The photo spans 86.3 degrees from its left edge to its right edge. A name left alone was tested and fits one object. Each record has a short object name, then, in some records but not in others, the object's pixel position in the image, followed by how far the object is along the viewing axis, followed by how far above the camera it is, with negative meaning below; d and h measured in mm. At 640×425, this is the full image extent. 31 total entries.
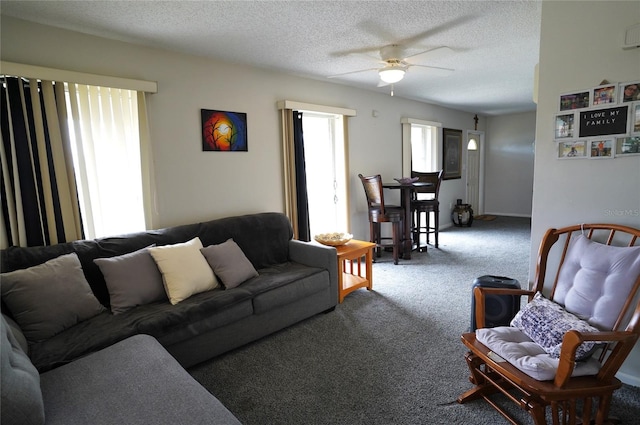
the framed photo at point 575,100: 1957 +357
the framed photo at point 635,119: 1813 +218
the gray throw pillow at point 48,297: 1848 -660
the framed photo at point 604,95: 1874 +365
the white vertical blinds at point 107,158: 2510 +156
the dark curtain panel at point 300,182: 3859 -122
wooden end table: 3242 -1018
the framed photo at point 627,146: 1835 +78
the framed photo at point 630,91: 1813 +365
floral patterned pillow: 1613 -816
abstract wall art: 3172 +416
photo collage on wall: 1836 +219
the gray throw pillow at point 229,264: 2605 -705
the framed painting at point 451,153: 6605 +258
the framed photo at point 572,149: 1994 +75
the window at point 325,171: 4297 -12
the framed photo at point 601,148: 1908 +70
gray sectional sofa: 1551 -848
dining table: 4617 -572
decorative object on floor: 6832 -976
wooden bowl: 3456 -694
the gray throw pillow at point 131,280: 2209 -681
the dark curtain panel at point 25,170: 2193 +70
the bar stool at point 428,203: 5164 -550
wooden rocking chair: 1451 -801
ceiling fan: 2932 +967
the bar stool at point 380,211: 4375 -559
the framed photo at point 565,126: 2012 +216
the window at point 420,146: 5570 +380
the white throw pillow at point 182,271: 2348 -674
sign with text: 1857 +220
